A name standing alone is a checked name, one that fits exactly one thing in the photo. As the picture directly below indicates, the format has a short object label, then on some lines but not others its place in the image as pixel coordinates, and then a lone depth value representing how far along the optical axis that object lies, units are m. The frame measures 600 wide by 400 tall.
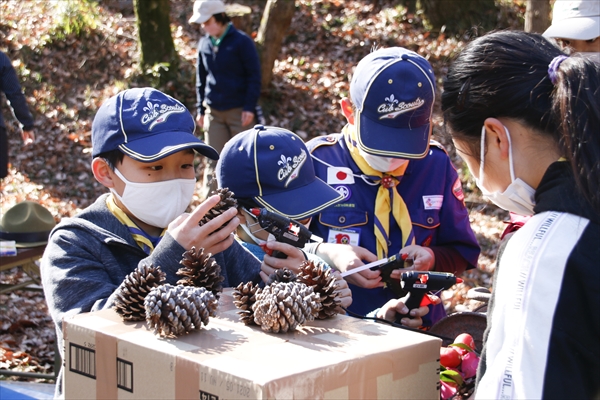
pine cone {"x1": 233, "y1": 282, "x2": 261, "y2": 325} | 1.75
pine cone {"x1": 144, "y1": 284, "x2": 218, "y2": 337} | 1.61
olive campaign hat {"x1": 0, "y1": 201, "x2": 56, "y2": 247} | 5.08
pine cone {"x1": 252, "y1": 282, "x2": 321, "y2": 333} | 1.65
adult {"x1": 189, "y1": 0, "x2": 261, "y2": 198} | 8.93
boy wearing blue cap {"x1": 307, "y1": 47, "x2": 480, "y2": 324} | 3.06
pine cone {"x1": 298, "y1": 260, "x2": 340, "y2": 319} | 1.83
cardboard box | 1.42
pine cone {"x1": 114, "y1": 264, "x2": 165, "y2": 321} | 1.76
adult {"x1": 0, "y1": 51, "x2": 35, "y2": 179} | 7.61
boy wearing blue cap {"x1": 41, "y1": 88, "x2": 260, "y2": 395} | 2.16
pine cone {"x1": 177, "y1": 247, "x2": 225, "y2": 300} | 1.93
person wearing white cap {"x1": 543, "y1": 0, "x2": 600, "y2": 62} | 3.75
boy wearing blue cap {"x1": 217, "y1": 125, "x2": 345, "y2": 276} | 2.71
